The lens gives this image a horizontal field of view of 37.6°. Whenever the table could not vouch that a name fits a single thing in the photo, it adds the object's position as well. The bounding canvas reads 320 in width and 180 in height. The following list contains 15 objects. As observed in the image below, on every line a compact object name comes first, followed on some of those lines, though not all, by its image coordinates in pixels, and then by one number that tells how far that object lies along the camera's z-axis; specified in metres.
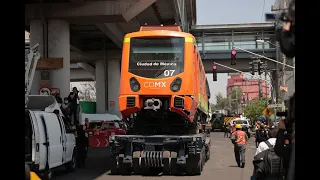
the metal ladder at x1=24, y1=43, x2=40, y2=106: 11.33
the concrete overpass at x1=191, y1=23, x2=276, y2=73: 50.19
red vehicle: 27.08
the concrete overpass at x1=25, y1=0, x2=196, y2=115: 25.44
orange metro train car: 14.14
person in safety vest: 16.45
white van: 10.70
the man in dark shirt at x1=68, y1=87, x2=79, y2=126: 16.30
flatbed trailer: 14.10
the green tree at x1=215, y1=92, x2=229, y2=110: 142.25
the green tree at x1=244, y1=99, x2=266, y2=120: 52.81
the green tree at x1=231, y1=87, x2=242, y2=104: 118.19
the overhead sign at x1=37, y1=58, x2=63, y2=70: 23.97
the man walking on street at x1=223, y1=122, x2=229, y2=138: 45.26
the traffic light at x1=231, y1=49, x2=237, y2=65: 32.06
